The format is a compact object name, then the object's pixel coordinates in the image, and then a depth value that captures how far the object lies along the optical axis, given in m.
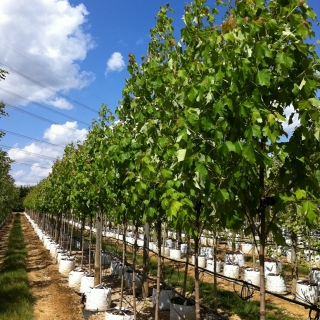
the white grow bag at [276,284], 12.16
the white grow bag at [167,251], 21.12
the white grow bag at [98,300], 8.92
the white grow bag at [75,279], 12.17
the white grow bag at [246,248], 22.36
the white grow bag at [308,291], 10.75
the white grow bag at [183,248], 21.03
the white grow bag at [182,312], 7.29
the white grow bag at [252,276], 12.84
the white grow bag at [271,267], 13.45
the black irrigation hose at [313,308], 3.68
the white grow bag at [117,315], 7.19
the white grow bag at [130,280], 11.54
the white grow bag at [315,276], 11.97
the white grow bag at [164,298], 9.17
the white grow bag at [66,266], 14.59
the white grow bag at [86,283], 10.58
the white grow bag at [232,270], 14.00
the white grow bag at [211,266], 15.27
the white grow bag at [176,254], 19.56
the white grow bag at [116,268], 13.25
